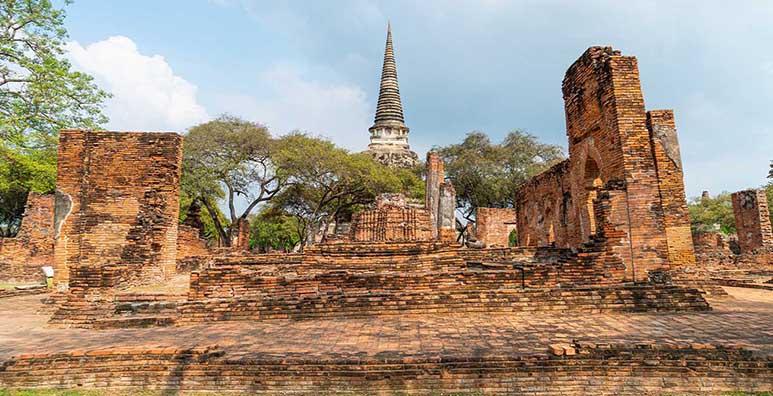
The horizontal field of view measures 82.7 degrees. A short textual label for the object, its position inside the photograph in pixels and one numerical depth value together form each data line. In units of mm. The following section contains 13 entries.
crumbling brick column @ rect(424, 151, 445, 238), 20516
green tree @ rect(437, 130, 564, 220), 33406
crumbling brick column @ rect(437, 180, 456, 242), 18016
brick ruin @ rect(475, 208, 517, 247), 25953
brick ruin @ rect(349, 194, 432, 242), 15805
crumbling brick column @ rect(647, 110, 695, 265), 10180
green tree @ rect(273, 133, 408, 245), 24984
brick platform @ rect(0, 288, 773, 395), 4082
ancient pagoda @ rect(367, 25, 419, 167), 45344
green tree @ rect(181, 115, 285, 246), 22828
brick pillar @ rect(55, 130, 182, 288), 10898
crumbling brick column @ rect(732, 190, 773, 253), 18766
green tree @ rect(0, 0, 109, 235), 14219
